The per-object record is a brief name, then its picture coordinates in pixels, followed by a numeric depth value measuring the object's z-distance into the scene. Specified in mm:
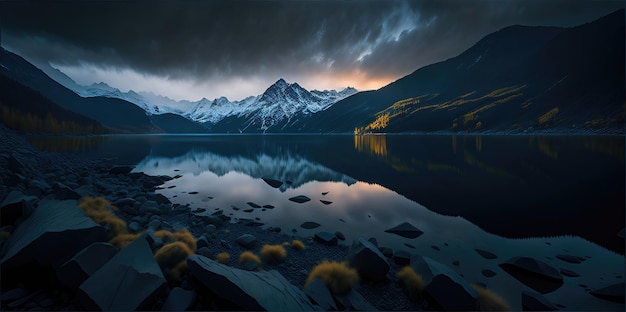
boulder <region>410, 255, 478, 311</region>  6898
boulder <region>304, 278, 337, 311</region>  6598
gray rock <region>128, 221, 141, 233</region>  10734
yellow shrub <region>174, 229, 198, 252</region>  9461
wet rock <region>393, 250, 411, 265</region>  9594
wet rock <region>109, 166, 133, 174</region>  27677
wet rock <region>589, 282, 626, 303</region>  7479
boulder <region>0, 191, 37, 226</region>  9156
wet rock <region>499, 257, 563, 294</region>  8273
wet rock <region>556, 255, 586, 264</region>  9805
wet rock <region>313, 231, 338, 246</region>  11273
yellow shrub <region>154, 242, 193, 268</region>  7250
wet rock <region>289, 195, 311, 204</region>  18631
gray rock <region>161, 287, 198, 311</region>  5484
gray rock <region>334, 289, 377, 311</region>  6855
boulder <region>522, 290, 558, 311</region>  7168
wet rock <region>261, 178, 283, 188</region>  24273
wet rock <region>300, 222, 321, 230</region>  13578
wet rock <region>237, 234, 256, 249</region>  10797
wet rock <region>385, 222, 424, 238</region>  12469
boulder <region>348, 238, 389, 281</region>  8180
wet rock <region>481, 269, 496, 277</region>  8997
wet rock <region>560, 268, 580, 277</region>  8906
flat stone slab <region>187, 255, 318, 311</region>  5633
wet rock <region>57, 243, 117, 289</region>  5801
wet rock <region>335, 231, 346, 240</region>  12231
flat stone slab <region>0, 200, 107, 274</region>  6283
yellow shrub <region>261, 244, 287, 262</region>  9448
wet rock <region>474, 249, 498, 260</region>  10266
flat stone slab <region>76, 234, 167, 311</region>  5297
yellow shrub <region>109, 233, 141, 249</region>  8713
